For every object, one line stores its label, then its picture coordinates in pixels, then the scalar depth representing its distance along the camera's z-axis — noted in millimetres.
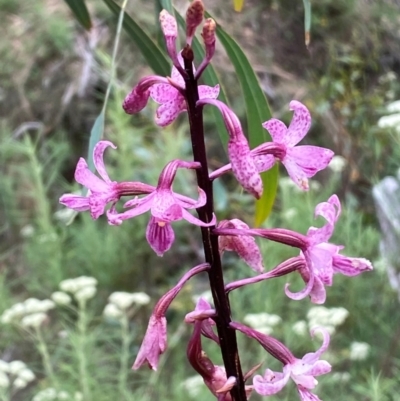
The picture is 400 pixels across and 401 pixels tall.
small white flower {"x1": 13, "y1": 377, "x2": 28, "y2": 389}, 629
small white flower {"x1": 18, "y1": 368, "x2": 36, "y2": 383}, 642
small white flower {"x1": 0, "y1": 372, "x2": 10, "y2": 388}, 599
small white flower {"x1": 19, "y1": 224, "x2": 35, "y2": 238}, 1653
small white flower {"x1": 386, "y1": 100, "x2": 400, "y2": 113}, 1207
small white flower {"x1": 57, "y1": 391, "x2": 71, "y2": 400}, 642
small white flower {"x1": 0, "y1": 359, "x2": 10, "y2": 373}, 645
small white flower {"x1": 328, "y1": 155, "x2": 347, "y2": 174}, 1412
